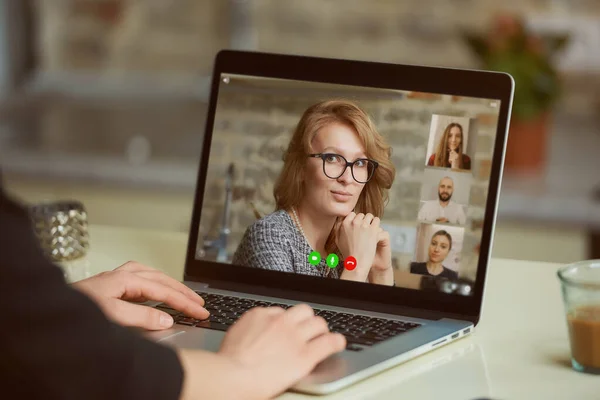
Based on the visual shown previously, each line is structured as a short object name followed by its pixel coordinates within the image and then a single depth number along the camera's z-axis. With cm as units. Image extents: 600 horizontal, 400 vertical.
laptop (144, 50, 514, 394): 132
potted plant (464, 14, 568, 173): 272
